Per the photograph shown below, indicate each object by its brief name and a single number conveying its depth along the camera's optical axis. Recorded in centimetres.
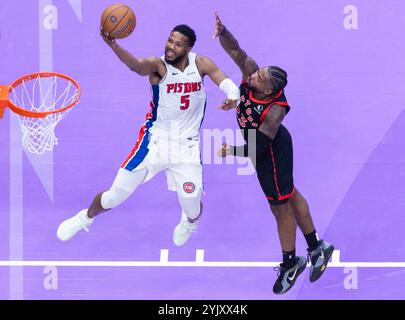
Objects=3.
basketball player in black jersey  1183
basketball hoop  1307
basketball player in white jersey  1200
